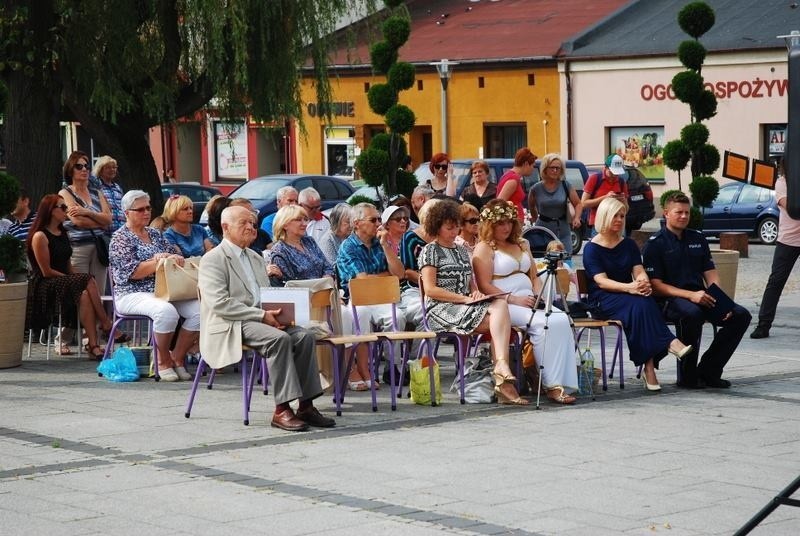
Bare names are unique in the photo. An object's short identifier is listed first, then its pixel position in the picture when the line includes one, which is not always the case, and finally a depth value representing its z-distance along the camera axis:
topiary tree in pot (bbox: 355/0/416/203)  20.81
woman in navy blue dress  11.74
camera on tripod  11.15
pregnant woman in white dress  11.25
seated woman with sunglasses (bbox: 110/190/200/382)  12.34
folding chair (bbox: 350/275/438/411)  11.64
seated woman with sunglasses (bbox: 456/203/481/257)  12.69
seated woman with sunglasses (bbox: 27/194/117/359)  13.66
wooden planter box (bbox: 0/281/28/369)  13.20
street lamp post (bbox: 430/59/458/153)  40.44
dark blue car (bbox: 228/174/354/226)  30.49
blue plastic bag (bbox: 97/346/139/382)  12.41
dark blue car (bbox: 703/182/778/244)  32.03
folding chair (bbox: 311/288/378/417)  10.70
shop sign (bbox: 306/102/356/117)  47.56
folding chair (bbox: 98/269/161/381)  12.40
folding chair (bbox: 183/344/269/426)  10.41
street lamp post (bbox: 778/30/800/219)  5.63
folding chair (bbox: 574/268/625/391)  11.77
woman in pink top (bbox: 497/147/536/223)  16.02
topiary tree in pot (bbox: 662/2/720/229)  19.84
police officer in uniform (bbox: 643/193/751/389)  11.95
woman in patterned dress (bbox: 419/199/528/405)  11.21
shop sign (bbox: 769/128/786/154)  38.79
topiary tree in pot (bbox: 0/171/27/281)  13.13
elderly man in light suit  10.22
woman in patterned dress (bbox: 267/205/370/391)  11.80
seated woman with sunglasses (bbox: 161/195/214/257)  13.20
